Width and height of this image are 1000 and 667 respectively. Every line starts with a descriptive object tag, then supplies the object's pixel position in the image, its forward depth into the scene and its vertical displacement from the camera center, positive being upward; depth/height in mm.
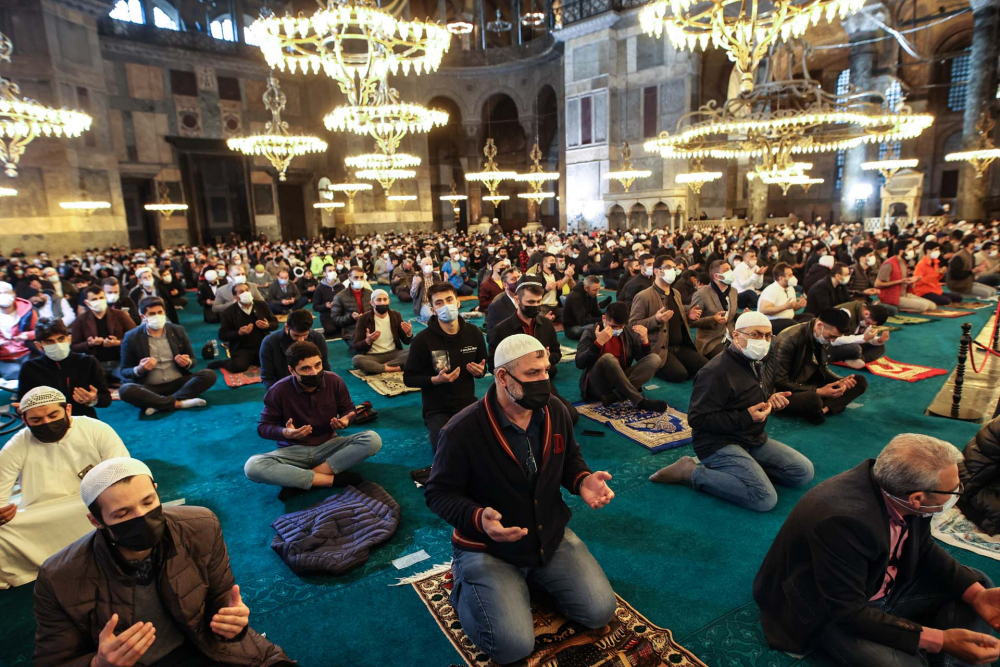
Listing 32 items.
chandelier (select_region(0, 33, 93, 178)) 9172 +2180
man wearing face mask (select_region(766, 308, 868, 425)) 4527 -1176
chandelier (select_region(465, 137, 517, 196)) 18203 +1827
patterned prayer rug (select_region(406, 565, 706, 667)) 2438 -1752
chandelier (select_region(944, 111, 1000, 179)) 17078 +2025
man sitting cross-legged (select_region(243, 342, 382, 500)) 3779 -1245
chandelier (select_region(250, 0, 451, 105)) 6969 +2511
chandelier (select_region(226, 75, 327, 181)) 11969 +2104
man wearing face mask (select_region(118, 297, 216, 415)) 5668 -1219
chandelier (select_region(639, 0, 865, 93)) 6340 +2219
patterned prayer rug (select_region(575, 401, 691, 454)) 4684 -1662
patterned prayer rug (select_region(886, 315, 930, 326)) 8727 -1487
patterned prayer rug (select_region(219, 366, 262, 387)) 6793 -1600
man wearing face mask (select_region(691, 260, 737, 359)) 6504 -920
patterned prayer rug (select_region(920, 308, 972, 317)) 9195 -1484
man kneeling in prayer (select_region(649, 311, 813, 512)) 3555 -1245
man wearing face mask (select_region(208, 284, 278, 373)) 6930 -1036
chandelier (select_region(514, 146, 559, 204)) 18297 +1752
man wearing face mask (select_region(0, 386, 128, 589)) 3035 -1196
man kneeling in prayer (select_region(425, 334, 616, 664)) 2383 -1095
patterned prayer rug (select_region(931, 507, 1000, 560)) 3096 -1697
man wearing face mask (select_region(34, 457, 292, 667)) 1833 -1119
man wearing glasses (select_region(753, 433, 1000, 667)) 2002 -1275
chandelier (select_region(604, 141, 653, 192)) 17297 +1682
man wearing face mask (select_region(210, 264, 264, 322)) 8703 -757
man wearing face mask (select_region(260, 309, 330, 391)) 4866 -936
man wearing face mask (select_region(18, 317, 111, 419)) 4305 -941
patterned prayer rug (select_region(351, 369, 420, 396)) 6309 -1630
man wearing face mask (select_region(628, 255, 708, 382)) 6023 -987
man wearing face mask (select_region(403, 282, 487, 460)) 4277 -932
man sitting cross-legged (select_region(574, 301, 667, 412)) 5207 -1220
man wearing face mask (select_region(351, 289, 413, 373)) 6707 -1202
